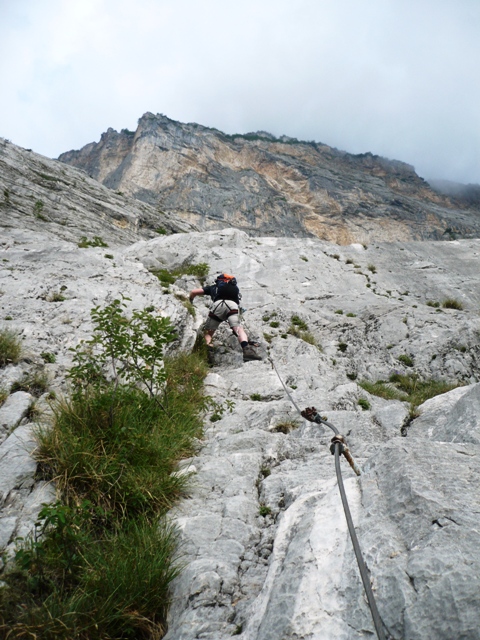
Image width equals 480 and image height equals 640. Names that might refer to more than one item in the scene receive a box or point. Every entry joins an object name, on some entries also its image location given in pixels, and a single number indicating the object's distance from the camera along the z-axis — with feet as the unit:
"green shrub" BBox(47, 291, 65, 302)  26.68
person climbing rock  32.17
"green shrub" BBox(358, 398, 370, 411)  22.83
